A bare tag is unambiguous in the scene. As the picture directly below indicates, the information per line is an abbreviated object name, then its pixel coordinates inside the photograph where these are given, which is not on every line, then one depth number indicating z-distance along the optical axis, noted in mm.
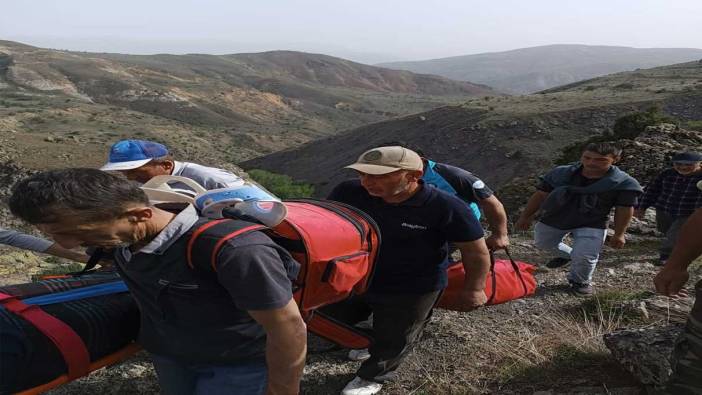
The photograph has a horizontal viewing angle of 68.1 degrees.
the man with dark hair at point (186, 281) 1517
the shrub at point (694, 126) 16198
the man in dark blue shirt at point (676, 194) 5637
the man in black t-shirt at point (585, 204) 4434
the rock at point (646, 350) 2482
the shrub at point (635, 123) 15945
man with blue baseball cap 3266
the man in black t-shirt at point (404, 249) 2623
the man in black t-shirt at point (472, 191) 3574
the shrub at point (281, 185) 23266
